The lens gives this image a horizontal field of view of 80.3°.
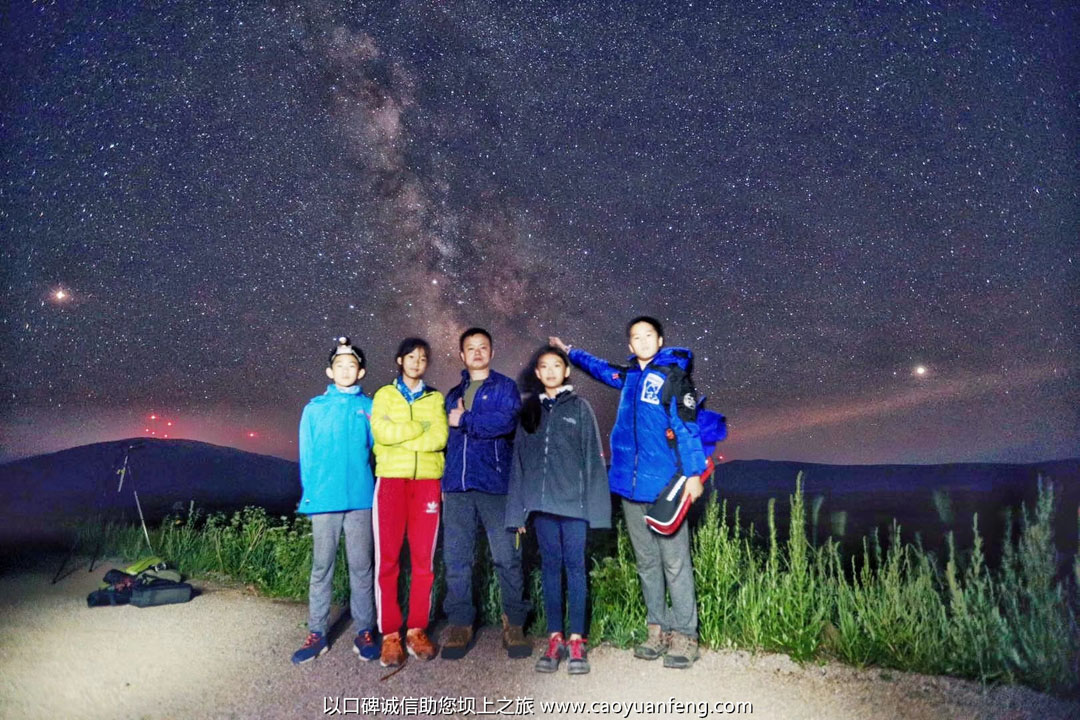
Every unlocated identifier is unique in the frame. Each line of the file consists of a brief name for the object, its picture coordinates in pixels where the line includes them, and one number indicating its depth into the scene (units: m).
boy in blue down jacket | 4.09
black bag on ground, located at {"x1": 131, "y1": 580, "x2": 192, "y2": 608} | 5.40
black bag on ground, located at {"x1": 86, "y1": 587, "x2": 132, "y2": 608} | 5.38
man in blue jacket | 4.29
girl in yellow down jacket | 4.24
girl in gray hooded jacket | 4.09
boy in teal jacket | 4.26
